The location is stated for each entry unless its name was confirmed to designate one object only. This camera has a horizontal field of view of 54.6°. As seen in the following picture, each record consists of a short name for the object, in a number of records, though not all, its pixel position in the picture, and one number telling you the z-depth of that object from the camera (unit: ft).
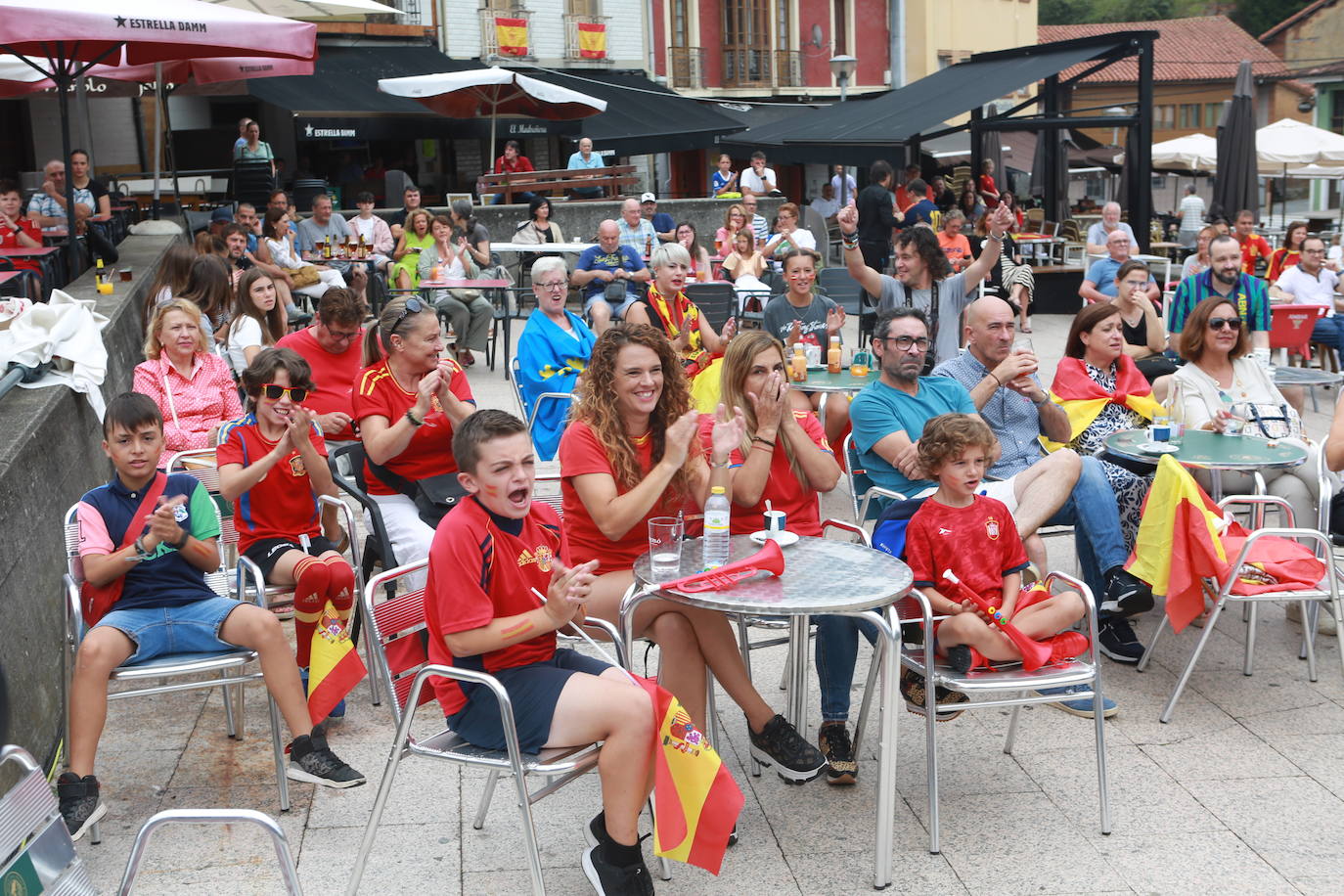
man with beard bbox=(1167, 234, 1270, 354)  24.52
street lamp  77.00
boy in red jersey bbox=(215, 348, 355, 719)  14.05
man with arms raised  24.88
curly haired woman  12.23
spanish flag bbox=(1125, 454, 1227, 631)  14.65
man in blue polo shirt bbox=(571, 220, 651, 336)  33.40
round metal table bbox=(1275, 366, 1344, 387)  20.74
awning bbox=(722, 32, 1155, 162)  49.06
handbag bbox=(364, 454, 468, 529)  15.48
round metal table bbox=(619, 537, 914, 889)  10.81
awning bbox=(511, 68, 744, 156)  70.73
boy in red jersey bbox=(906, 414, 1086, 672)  12.84
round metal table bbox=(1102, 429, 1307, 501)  16.15
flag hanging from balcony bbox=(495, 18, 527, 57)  80.89
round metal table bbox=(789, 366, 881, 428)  20.88
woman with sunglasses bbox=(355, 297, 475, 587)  15.19
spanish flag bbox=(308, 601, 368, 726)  13.46
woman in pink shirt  17.46
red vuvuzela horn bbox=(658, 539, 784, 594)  11.28
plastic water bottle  12.17
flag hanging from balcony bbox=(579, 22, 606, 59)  85.76
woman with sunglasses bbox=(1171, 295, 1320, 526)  18.25
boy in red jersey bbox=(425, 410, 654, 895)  10.28
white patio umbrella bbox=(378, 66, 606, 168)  50.06
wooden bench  55.11
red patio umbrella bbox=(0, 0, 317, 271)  22.75
